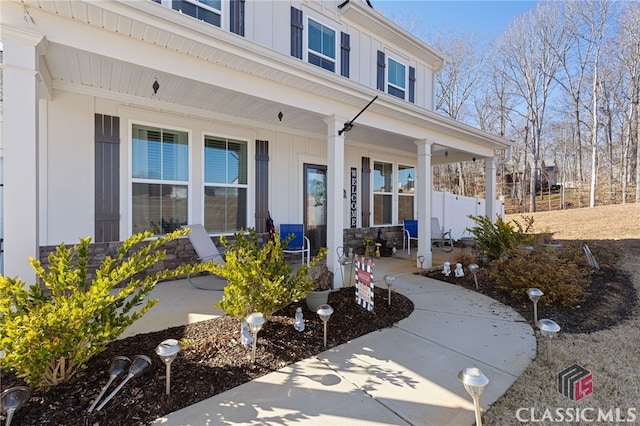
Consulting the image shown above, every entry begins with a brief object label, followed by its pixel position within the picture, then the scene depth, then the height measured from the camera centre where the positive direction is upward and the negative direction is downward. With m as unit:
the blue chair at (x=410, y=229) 8.08 -0.46
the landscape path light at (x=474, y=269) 4.64 -0.87
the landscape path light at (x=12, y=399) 1.62 -1.03
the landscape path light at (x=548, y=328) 2.41 -0.92
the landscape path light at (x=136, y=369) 1.93 -1.04
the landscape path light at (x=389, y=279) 3.56 -0.79
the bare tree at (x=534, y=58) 16.72 +8.94
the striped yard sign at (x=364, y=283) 3.37 -0.80
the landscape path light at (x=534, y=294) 3.19 -0.86
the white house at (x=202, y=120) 2.55 +1.43
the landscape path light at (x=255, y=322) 2.34 -0.84
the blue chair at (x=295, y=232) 5.89 -0.40
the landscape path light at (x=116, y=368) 1.92 -1.05
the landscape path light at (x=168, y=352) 1.92 -0.89
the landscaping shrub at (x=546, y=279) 3.88 -0.89
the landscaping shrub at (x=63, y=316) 1.78 -0.65
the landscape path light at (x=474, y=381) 1.55 -0.86
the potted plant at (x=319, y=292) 3.38 -0.89
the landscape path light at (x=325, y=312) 2.65 -0.87
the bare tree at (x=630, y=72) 14.95 +7.29
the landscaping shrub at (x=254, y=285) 2.73 -0.68
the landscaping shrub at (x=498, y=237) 5.37 -0.46
